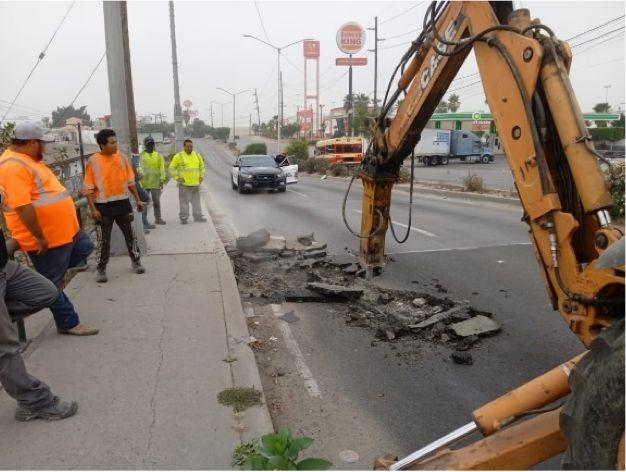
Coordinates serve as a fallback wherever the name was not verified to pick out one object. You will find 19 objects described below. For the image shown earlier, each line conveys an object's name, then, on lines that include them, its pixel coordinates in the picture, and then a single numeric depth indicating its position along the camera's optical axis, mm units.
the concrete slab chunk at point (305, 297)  6391
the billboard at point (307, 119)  93688
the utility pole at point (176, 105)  24703
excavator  2053
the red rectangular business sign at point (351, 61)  57819
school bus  39594
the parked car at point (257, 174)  20344
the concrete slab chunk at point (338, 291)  6297
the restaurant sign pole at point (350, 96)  51281
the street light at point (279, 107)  40144
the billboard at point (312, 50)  76375
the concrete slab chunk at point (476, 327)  5041
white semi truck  42000
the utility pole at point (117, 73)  7539
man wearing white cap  4016
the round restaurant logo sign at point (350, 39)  56938
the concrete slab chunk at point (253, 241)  8828
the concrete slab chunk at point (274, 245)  8719
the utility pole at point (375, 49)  44578
